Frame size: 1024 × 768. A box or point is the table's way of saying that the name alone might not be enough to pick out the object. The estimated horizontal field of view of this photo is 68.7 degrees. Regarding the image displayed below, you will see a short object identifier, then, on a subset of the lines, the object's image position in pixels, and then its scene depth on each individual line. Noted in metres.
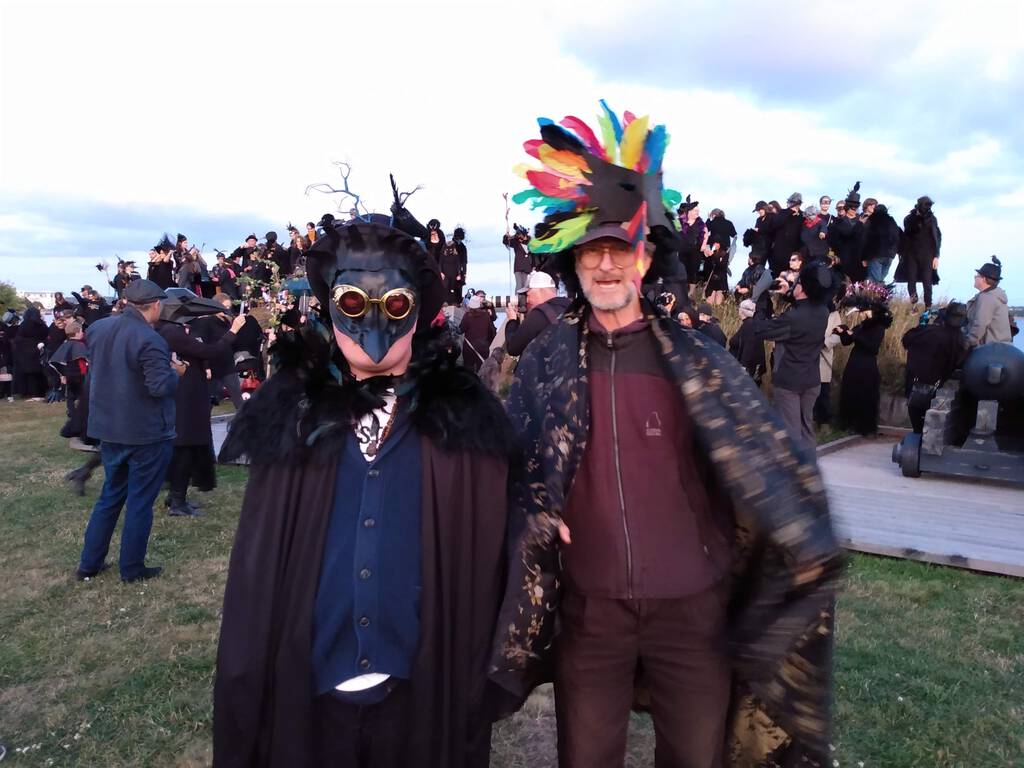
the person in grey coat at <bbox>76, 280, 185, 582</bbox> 5.36
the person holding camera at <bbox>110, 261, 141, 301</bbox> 15.60
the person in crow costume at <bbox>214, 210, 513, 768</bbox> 2.07
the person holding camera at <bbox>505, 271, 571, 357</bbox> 6.45
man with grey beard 2.24
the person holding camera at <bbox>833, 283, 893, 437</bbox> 9.63
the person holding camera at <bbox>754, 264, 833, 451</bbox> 7.52
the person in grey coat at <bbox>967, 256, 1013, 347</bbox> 9.02
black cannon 7.58
